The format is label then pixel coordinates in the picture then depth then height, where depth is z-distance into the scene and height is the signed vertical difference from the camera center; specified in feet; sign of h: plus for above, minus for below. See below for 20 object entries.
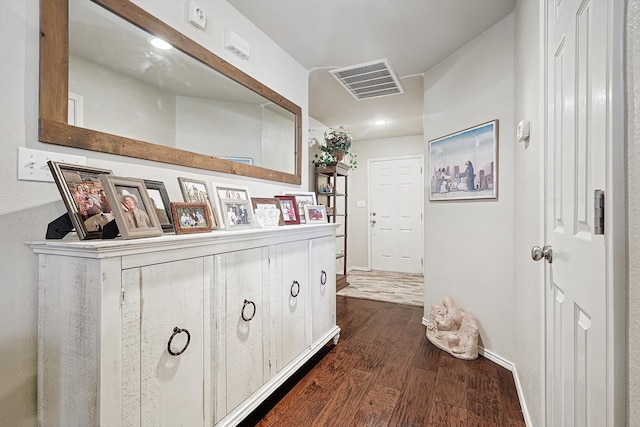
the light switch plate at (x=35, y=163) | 3.36 +0.57
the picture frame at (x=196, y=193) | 4.94 +0.35
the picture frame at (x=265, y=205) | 5.95 +0.17
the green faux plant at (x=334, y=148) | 13.39 +2.97
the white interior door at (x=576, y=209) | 2.18 +0.03
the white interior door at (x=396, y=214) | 17.24 -0.07
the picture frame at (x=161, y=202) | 4.38 +0.16
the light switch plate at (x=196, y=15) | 5.30 +3.58
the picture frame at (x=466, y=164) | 7.36 +1.33
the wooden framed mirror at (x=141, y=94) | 3.66 +1.95
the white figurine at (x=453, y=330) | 7.38 -3.09
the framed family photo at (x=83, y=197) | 3.25 +0.18
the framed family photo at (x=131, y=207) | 3.28 +0.07
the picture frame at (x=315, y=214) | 7.98 -0.03
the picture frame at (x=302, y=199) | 8.09 +0.39
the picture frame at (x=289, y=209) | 7.22 +0.10
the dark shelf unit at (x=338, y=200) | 13.92 +0.65
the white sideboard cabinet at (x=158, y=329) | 3.02 -1.42
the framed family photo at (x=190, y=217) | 4.16 -0.06
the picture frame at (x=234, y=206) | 5.24 +0.13
